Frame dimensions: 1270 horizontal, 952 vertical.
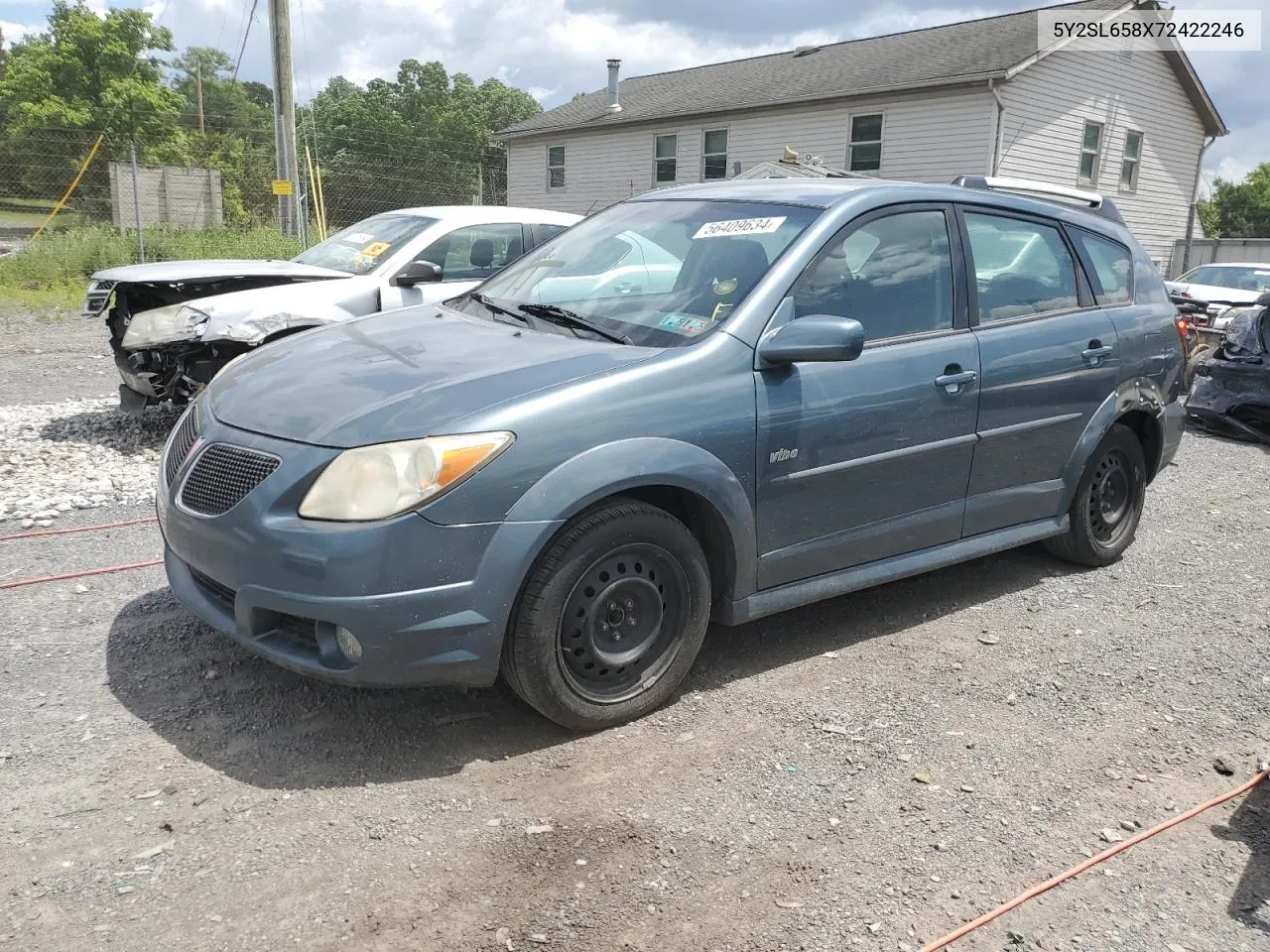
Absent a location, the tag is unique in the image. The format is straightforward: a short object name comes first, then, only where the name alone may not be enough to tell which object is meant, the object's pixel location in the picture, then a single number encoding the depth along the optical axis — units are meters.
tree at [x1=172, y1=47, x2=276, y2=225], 25.44
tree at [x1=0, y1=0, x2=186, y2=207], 38.69
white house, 20.64
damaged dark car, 9.06
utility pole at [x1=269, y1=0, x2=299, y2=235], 15.88
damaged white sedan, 6.57
